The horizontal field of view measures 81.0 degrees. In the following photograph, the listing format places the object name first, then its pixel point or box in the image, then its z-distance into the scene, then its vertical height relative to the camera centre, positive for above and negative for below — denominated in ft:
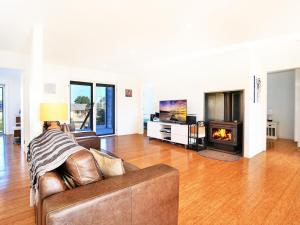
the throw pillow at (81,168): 3.84 -1.27
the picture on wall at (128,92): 22.40 +2.34
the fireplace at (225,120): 13.50 -0.79
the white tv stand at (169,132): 15.30 -2.01
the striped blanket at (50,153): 3.95 -1.11
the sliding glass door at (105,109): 20.85 +0.21
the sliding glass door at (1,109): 22.57 +0.14
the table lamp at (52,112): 8.40 -0.07
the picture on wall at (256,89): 12.82 +1.66
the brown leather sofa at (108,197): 3.09 -1.72
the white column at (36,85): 9.38 +1.37
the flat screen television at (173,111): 16.02 -0.03
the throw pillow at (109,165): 4.50 -1.43
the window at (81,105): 19.04 +0.64
